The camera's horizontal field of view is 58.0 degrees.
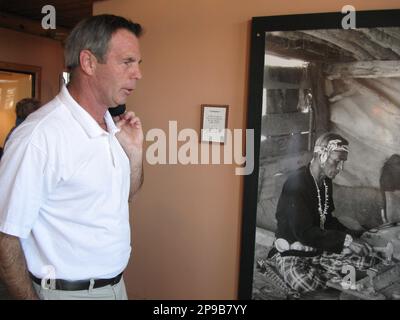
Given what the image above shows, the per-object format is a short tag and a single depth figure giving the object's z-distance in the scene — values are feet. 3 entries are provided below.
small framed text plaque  6.17
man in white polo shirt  3.24
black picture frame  5.17
